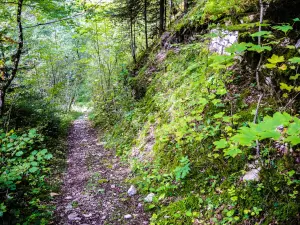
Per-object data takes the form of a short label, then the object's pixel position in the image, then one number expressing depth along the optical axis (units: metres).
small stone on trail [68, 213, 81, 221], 3.83
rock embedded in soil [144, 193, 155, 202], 4.00
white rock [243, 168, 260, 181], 2.98
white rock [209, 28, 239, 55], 4.75
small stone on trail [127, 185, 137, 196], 4.46
